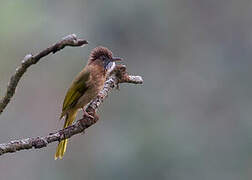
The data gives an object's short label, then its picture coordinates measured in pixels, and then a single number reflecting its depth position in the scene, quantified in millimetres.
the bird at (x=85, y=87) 8180
